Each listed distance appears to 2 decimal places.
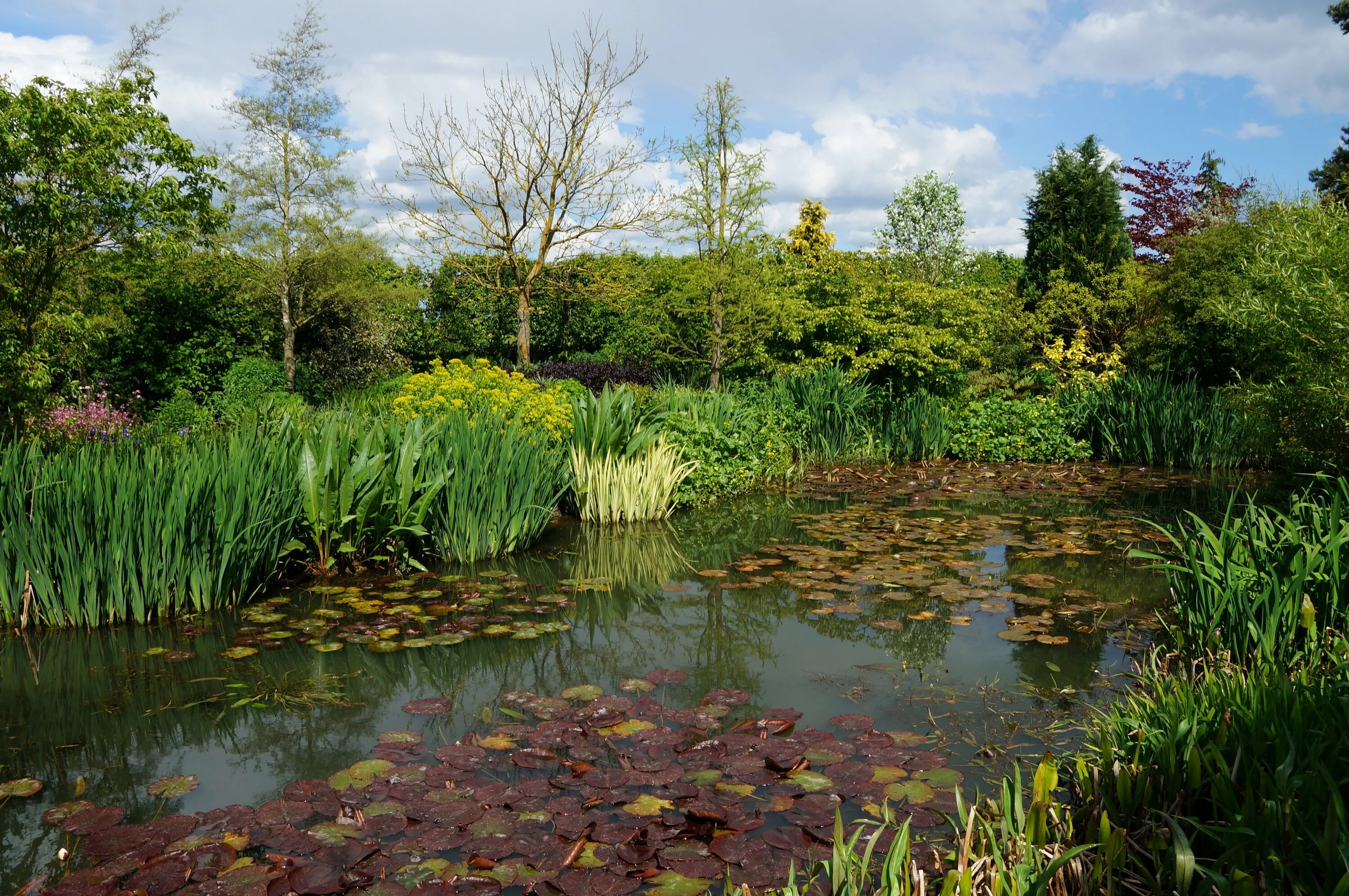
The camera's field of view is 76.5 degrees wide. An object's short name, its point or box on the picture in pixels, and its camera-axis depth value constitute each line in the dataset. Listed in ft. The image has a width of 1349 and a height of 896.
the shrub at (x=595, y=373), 49.85
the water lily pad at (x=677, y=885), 8.25
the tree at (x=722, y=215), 42.98
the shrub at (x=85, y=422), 29.55
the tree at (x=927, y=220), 89.81
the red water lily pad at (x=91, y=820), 9.42
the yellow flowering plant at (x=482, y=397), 26.37
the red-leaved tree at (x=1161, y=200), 77.05
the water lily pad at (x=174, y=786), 10.29
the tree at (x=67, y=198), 27.53
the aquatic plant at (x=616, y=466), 26.66
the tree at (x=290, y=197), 49.47
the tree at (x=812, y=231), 79.56
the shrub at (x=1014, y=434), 40.22
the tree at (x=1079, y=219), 53.47
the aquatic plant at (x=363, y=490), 19.19
